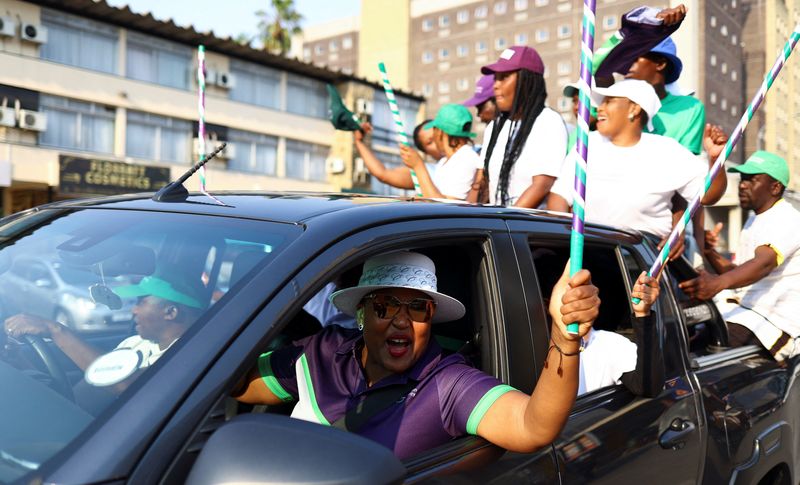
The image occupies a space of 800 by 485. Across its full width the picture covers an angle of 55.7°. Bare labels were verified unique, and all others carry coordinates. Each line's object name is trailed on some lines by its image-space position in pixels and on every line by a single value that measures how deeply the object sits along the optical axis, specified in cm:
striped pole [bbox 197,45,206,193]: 398
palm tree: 3553
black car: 123
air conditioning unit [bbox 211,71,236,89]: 2462
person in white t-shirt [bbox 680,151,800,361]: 326
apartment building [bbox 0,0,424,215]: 1998
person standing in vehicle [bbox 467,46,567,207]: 412
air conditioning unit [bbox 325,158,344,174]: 2862
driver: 149
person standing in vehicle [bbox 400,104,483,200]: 498
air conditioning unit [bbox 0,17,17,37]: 1914
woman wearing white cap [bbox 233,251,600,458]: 169
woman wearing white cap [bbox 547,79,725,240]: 366
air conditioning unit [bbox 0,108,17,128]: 1906
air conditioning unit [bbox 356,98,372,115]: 2873
